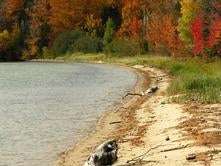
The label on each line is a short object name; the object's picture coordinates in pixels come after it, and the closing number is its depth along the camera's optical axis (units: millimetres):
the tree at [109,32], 96106
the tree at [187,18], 66062
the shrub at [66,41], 106000
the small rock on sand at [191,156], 15573
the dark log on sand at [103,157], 16609
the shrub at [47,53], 108575
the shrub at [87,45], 98812
